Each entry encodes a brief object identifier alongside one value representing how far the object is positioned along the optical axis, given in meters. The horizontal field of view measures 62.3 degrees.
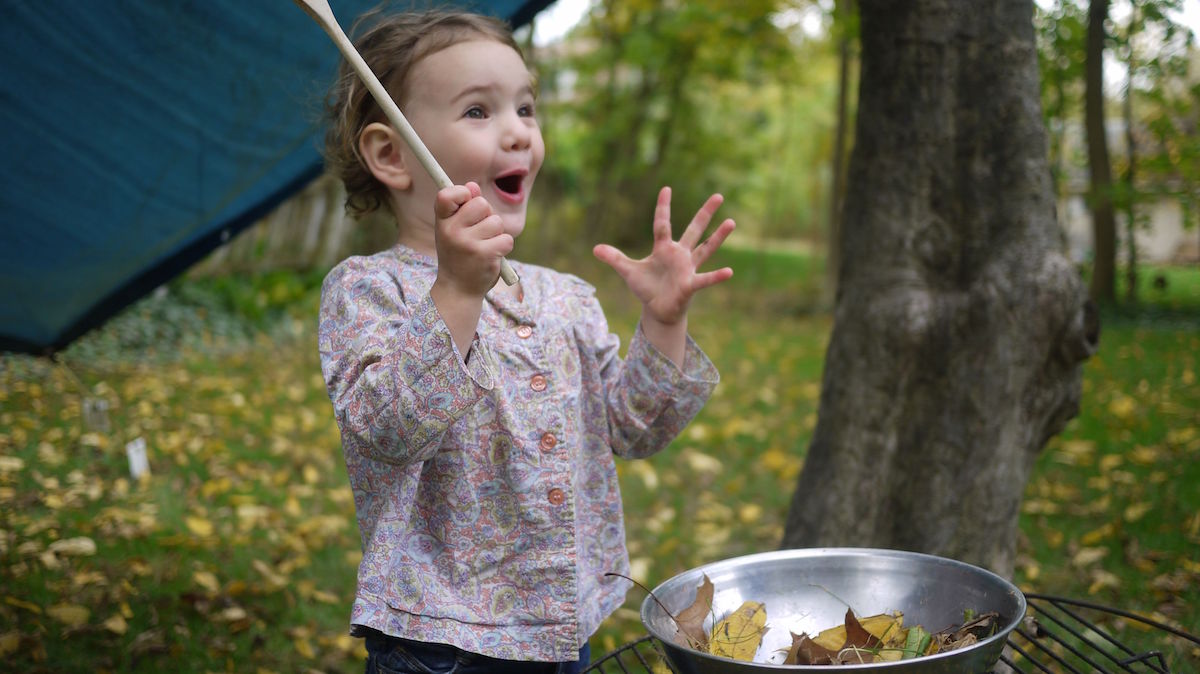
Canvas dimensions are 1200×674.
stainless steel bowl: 1.36
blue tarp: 2.39
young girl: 1.60
